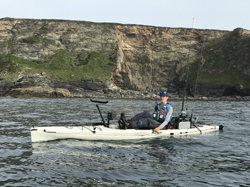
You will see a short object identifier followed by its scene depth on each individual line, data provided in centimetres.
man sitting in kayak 1198
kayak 1073
